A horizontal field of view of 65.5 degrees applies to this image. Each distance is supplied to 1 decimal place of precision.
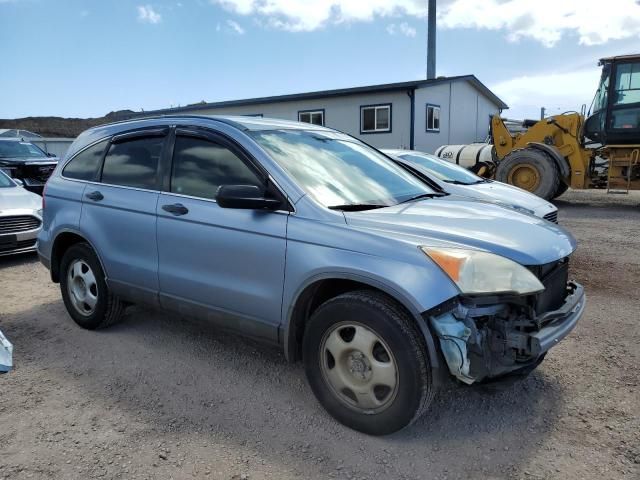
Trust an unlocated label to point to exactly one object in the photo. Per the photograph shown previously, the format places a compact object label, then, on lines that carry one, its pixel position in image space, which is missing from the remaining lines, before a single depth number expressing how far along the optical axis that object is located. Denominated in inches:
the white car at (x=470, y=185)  262.8
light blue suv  102.3
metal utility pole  1123.3
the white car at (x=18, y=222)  278.2
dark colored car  463.2
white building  761.0
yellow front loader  467.8
